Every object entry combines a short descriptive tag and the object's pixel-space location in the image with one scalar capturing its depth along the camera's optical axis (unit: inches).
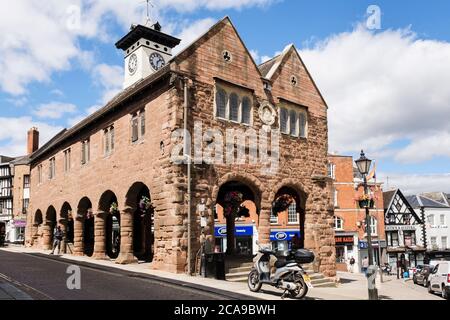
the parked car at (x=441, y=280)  860.0
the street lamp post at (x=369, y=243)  440.8
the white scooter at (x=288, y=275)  431.2
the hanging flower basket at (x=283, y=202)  840.3
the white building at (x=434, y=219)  2111.2
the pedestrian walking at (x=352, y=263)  1611.7
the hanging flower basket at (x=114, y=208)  812.0
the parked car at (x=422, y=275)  1130.9
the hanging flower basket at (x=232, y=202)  777.6
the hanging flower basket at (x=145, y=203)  722.9
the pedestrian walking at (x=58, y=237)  922.1
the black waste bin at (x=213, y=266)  584.1
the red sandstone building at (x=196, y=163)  639.1
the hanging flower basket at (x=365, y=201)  540.7
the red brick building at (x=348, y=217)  1733.5
